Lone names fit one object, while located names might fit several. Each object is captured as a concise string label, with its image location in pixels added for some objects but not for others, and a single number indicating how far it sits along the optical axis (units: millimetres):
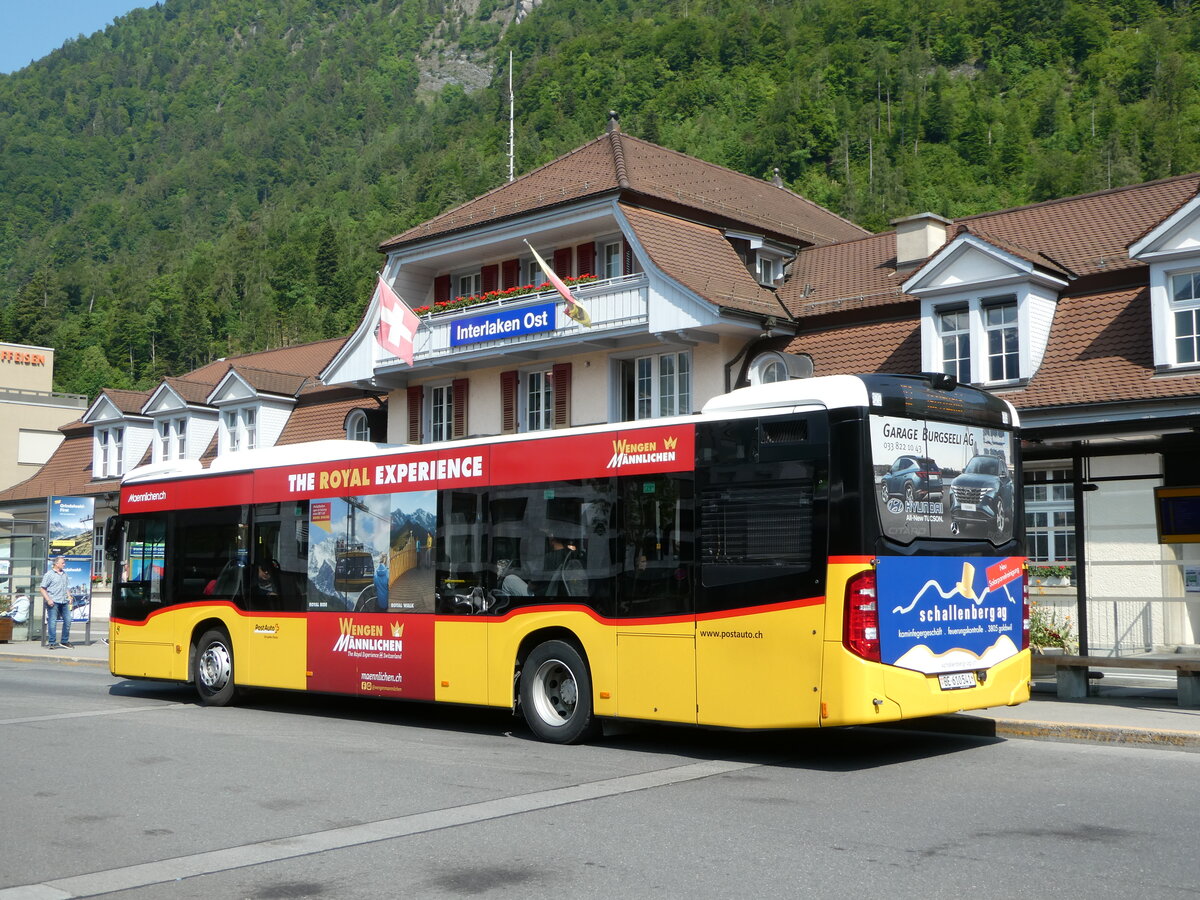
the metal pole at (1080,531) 14461
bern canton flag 25422
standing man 27297
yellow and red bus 10547
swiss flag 28266
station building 18984
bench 14062
